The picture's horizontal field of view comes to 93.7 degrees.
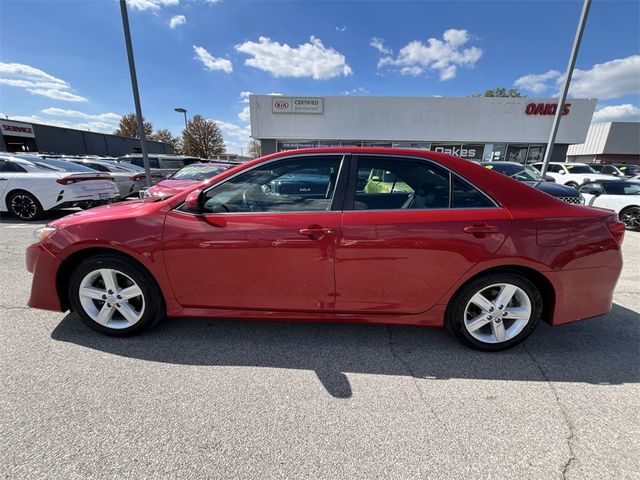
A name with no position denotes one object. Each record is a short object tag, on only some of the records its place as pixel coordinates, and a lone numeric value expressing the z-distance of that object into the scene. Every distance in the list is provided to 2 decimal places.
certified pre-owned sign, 20.05
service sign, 24.92
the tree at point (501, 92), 57.94
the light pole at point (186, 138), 46.03
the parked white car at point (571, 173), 13.88
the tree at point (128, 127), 55.69
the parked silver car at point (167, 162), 13.73
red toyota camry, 2.31
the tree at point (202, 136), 49.81
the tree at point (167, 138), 58.47
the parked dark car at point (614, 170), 19.35
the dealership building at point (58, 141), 25.77
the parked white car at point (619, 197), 7.88
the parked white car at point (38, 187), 7.16
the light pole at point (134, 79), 7.45
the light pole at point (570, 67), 7.39
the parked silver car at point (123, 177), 10.09
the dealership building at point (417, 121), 20.17
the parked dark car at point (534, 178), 7.13
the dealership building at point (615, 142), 41.09
